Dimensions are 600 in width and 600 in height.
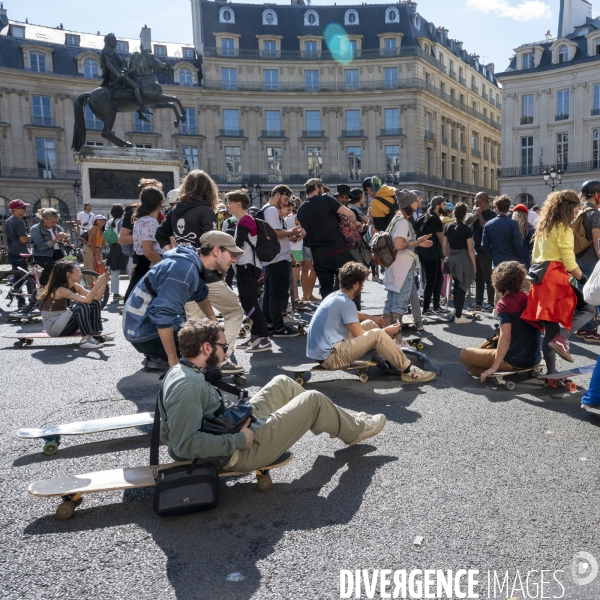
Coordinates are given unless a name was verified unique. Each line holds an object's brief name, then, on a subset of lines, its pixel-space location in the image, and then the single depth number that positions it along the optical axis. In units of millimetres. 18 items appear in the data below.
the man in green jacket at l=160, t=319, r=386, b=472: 3355
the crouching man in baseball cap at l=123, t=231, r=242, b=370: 4969
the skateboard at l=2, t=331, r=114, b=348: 8430
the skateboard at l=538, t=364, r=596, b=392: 5637
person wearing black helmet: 7816
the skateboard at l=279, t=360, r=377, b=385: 5883
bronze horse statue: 17734
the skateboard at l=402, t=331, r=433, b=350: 7560
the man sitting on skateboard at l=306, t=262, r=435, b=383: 5746
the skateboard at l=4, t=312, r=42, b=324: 10992
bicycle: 11477
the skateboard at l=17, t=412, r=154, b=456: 4273
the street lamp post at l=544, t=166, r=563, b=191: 33453
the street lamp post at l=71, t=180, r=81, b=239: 39838
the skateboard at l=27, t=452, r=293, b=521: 3373
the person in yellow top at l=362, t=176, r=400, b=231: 9094
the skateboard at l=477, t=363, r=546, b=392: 5793
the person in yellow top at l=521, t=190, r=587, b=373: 5852
